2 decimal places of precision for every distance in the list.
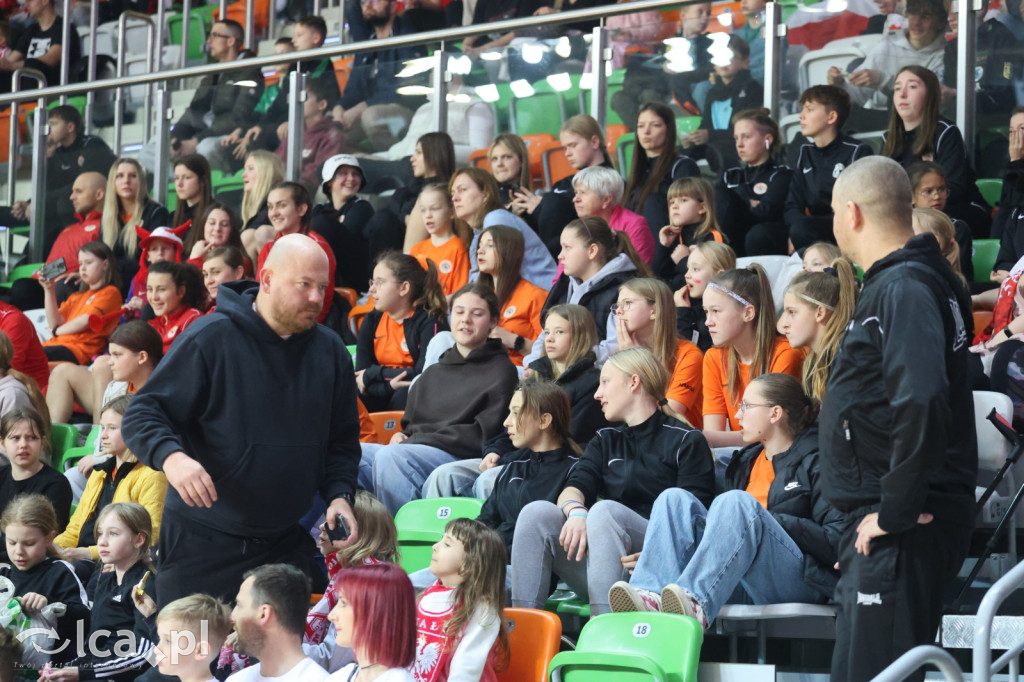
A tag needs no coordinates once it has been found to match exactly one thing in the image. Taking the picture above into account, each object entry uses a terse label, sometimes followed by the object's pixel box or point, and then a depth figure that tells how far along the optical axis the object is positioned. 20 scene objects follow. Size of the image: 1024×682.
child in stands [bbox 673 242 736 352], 11.83
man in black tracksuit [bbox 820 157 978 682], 5.93
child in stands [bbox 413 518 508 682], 8.22
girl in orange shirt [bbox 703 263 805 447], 10.54
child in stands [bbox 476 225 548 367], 13.26
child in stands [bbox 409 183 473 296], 14.37
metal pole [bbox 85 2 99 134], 22.64
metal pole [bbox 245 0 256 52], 22.24
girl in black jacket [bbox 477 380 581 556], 9.88
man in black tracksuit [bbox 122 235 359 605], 7.46
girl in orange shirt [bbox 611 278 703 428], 11.08
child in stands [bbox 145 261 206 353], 13.93
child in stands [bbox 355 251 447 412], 13.11
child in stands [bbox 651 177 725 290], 13.12
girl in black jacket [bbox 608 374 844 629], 8.13
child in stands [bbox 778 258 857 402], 9.93
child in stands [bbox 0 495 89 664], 10.16
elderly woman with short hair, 13.68
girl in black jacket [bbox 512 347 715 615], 8.84
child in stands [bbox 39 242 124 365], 15.53
